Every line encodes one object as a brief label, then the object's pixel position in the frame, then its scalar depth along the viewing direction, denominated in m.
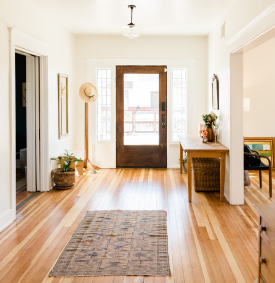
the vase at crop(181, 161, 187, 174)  6.65
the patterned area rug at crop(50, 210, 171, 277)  2.71
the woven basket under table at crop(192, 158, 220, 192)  5.10
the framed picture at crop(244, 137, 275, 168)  6.71
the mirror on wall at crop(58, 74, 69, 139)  5.74
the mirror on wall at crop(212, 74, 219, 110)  5.40
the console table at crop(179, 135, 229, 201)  4.62
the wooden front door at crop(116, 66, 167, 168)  6.94
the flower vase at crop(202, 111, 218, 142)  5.34
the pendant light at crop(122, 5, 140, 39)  4.43
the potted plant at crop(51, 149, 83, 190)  5.33
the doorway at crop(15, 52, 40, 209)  5.04
